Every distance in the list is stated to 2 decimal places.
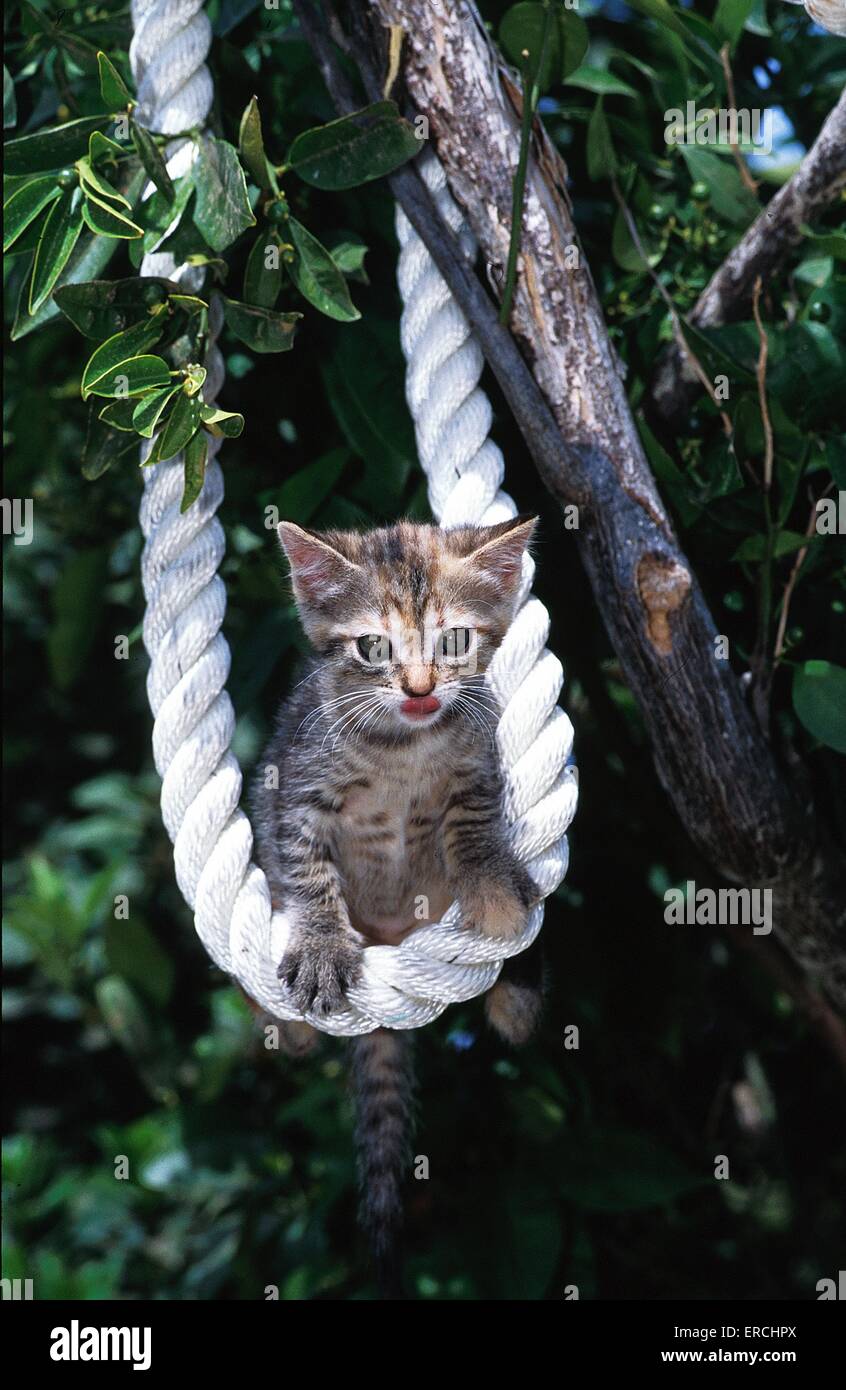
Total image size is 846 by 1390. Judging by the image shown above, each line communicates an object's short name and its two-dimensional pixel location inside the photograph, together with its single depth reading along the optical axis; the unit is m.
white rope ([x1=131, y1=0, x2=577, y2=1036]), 0.70
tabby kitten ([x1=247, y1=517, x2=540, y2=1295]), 0.73
